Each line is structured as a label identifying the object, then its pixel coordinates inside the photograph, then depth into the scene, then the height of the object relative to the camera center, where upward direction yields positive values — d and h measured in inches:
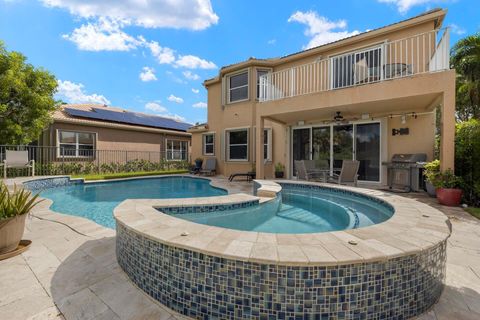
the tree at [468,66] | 513.7 +218.2
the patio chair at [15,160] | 434.9 -4.7
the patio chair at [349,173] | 330.0 -22.8
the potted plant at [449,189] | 255.6 -36.5
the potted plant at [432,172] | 272.6 -17.5
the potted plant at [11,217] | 133.4 -35.8
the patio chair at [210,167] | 608.2 -25.5
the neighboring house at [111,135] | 581.9 +68.0
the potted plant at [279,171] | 488.1 -28.7
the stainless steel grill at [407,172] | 332.5 -21.4
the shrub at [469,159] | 257.3 -1.5
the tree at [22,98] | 434.6 +121.1
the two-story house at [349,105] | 285.7 +79.6
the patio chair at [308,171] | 379.6 -23.9
